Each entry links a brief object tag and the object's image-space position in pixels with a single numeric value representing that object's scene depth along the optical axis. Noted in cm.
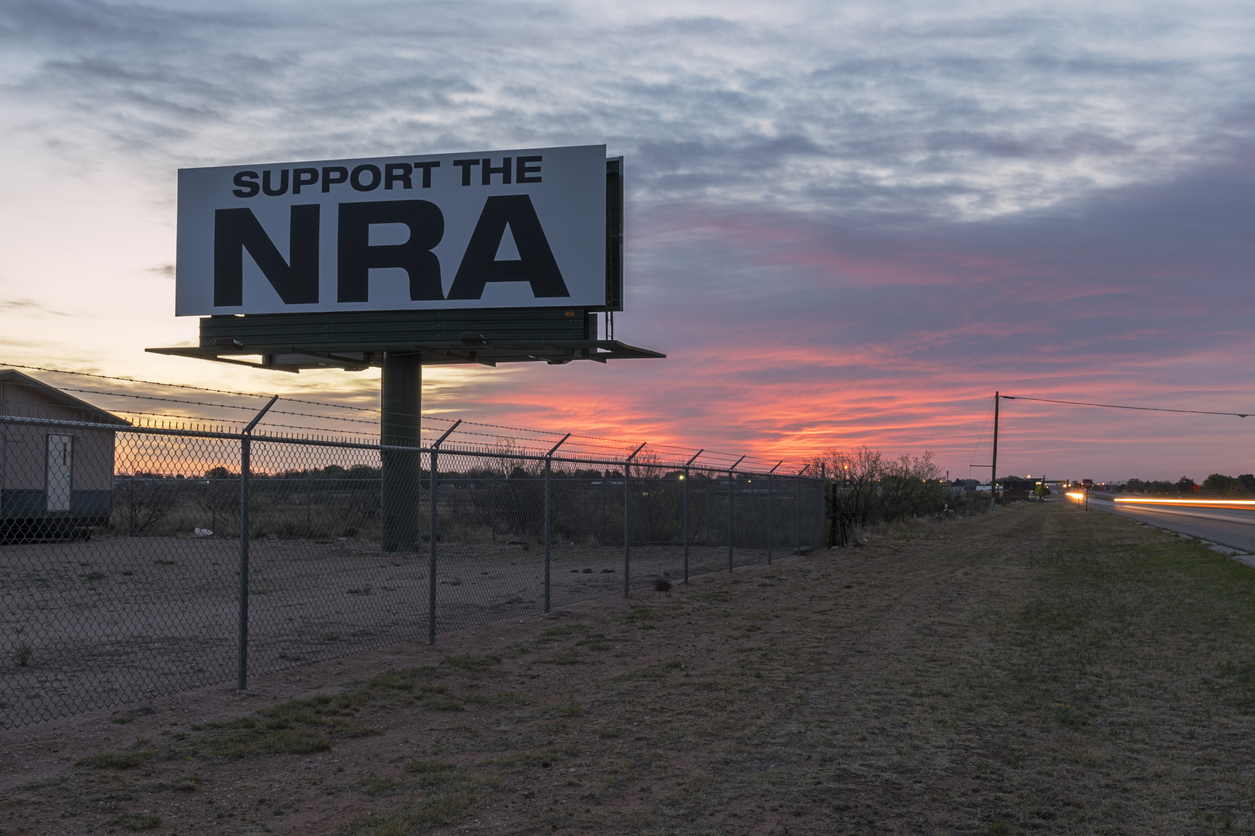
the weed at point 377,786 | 565
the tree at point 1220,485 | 15062
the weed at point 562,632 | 1154
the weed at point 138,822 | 498
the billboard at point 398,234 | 2192
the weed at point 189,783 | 562
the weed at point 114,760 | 598
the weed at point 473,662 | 955
